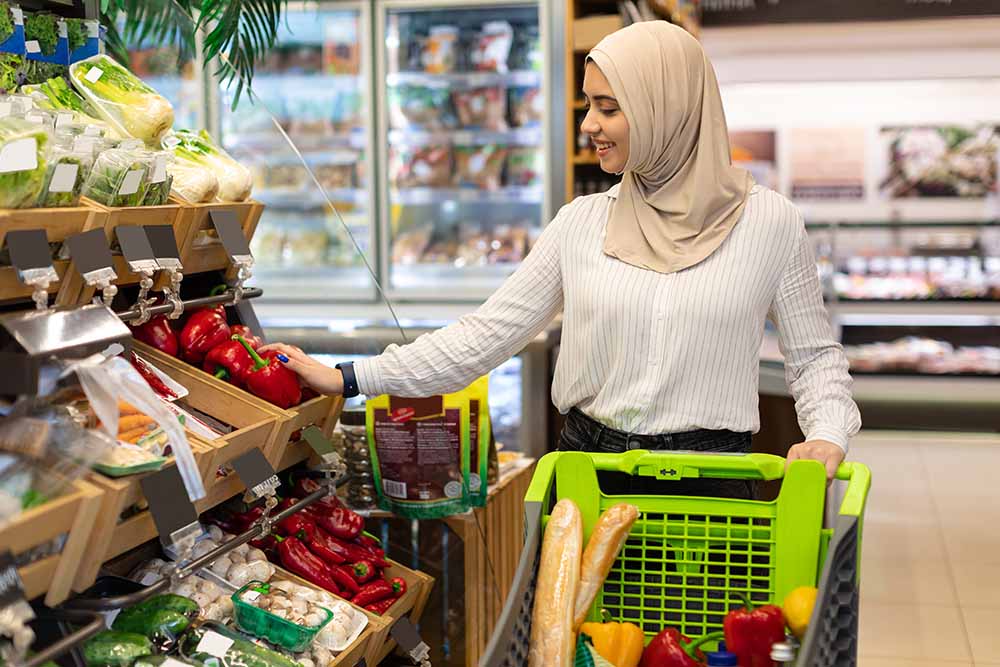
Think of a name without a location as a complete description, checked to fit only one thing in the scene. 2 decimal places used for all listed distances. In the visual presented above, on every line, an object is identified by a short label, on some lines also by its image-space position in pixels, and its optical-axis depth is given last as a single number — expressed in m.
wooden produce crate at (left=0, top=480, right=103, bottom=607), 1.49
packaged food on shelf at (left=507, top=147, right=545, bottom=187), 5.93
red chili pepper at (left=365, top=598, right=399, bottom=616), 2.44
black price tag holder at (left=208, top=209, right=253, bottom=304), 2.30
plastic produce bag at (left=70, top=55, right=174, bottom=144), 2.31
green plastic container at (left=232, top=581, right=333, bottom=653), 2.10
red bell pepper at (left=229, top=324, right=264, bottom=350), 2.42
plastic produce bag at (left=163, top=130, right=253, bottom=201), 2.39
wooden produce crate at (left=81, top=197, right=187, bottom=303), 1.92
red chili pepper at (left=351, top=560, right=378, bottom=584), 2.51
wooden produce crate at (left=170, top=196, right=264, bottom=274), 2.23
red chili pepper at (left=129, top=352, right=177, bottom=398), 2.11
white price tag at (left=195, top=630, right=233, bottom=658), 1.97
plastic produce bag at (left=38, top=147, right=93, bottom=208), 1.78
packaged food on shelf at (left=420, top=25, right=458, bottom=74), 5.88
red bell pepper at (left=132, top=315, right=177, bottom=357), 2.28
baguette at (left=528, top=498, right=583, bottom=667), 1.64
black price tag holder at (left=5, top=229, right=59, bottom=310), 1.67
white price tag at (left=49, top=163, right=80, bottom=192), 1.79
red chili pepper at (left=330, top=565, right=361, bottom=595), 2.46
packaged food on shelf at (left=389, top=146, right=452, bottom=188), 6.00
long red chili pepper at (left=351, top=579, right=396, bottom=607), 2.44
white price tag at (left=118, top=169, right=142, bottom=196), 2.01
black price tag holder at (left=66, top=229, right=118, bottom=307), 1.81
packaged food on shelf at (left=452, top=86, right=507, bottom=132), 5.86
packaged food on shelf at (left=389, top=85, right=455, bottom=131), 5.93
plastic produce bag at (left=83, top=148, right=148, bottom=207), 1.97
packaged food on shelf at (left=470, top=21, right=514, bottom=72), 5.79
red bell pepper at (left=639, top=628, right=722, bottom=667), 1.66
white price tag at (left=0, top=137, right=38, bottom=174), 1.68
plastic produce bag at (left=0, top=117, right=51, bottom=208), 1.69
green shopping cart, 1.80
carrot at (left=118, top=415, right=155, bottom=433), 1.77
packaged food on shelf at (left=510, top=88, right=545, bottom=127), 5.80
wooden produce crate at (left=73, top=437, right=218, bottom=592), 1.63
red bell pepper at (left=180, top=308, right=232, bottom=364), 2.32
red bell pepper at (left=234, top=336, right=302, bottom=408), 2.29
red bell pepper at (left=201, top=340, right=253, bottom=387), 2.30
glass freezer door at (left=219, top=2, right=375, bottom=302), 5.83
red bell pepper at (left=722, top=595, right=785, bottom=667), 1.62
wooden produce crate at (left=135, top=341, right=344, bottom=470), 2.18
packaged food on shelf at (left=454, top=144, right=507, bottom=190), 5.94
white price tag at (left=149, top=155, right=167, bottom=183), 2.11
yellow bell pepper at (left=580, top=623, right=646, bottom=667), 1.71
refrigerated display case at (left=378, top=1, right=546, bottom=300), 5.78
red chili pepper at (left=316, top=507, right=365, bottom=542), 2.60
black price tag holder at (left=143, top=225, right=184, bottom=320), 2.06
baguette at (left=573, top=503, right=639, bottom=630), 1.72
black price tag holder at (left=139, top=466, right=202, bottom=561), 1.74
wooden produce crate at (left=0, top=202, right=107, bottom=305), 1.70
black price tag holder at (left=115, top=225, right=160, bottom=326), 1.95
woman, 2.16
